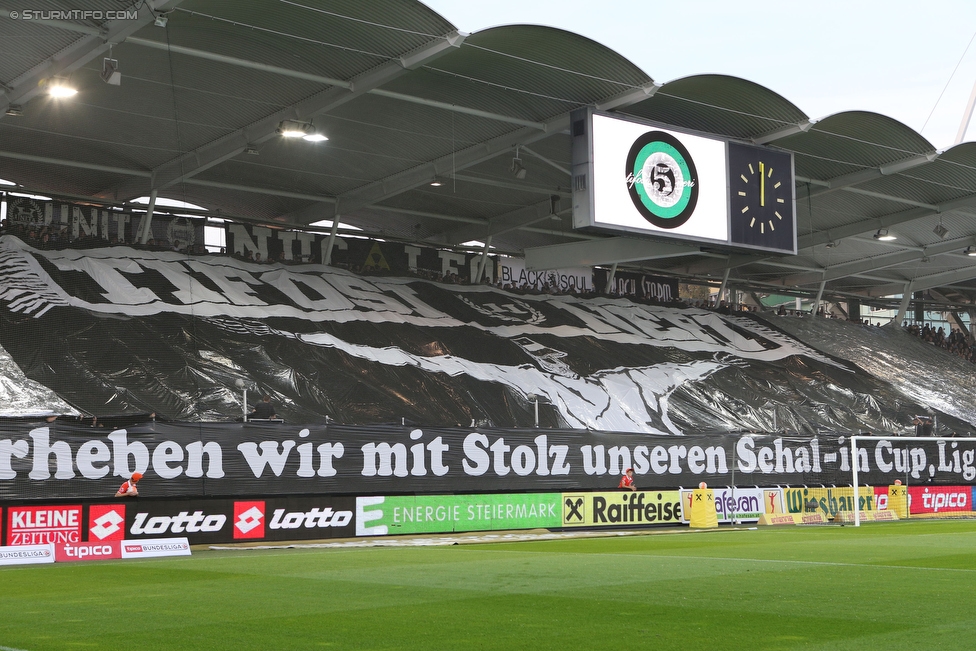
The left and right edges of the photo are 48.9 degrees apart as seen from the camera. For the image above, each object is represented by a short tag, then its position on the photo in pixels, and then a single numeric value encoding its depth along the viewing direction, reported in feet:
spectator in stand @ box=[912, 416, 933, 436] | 119.96
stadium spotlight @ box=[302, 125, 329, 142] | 87.51
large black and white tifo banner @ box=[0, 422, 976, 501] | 65.82
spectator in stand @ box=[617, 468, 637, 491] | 90.79
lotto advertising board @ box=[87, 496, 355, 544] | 64.39
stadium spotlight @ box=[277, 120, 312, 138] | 86.53
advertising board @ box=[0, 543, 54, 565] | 55.21
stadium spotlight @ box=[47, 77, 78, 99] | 74.69
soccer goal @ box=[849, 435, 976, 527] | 109.29
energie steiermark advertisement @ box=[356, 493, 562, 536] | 76.79
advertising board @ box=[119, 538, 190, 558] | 60.44
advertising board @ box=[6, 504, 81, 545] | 61.57
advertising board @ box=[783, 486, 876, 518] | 100.07
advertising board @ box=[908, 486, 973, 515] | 108.87
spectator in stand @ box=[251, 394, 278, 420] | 79.46
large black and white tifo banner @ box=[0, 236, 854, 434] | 87.97
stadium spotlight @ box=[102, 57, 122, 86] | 69.66
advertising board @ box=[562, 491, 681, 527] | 87.40
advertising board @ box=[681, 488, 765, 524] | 92.53
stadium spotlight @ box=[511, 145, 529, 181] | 97.45
